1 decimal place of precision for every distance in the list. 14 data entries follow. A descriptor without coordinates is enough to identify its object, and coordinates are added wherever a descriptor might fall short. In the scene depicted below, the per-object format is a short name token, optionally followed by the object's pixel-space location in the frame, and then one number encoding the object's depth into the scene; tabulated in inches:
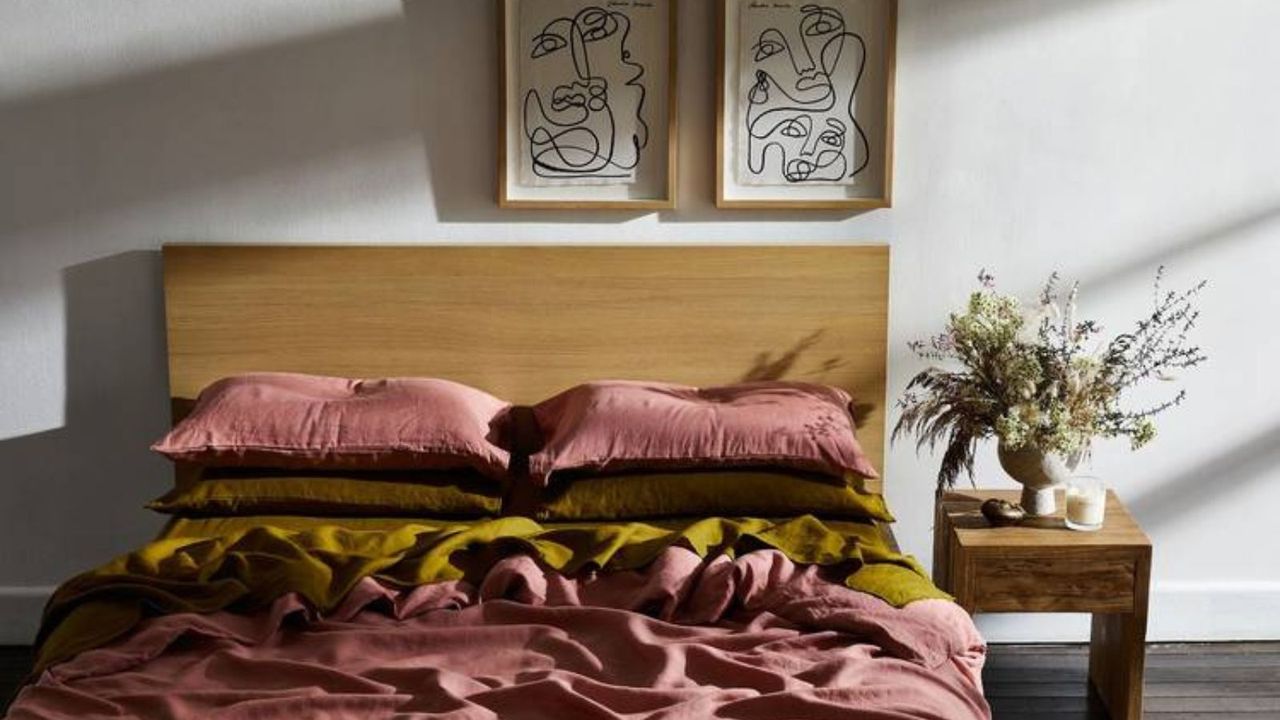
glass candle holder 136.0
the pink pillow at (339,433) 136.5
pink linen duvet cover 101.6
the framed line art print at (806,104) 147.9
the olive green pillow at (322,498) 135.0
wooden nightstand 133.6
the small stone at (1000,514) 137.9
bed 104.3
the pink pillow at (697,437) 135.6
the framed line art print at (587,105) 147.8
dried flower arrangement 134.7
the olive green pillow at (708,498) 134.3
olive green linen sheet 114.0
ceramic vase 137.0
